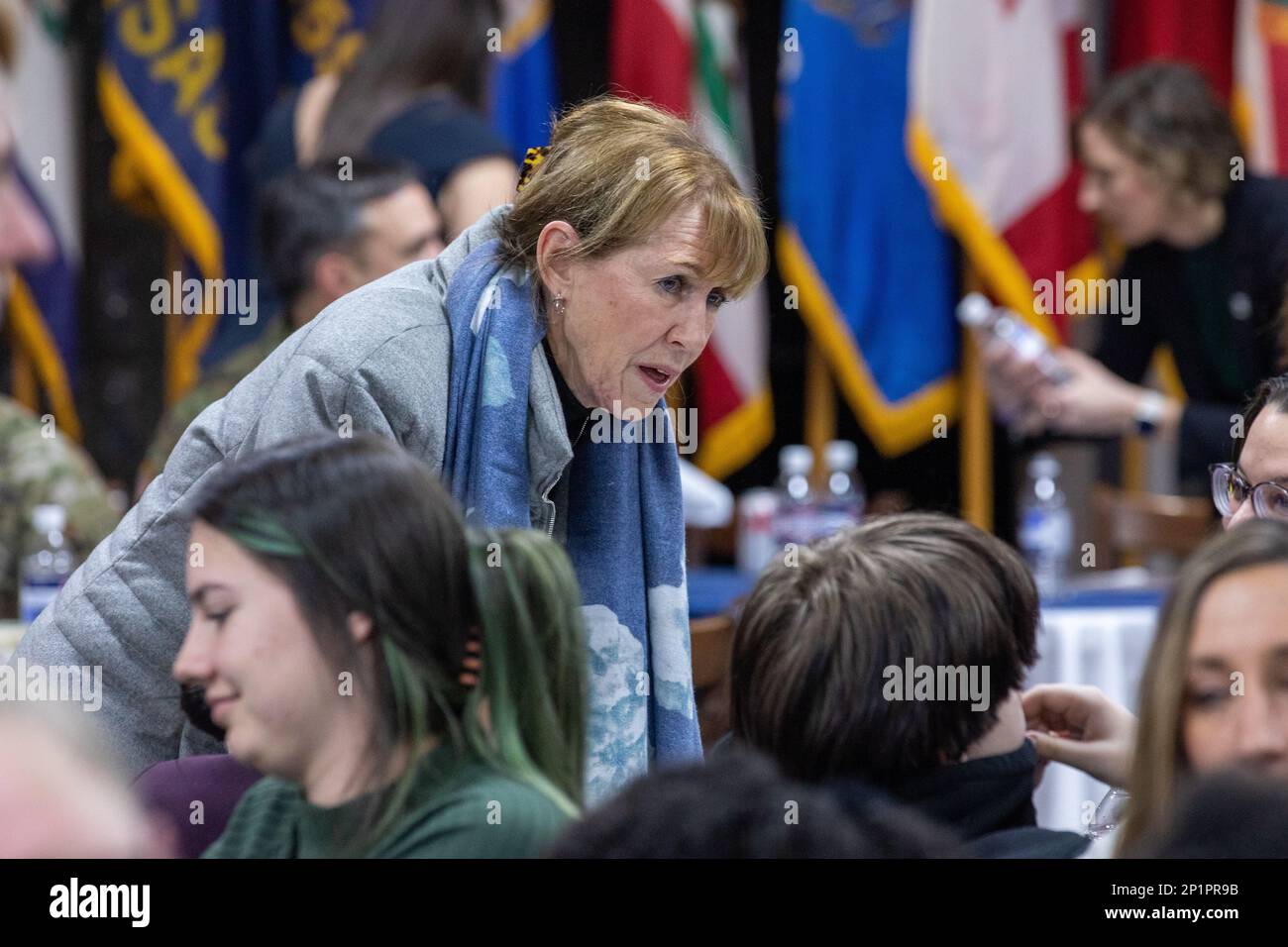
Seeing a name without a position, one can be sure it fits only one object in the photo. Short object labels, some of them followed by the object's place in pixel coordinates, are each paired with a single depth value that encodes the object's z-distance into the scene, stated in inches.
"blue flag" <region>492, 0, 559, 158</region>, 205.3
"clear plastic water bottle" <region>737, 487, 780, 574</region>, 185.6
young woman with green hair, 60.4
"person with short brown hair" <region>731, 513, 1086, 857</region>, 67.1
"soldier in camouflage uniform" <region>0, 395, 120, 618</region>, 145.3
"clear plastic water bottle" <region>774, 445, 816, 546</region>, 186.1
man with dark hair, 139.9
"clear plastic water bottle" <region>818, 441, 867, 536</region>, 189.2
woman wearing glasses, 78.7
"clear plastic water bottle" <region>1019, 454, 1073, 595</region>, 178.2
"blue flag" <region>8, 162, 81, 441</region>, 224.4
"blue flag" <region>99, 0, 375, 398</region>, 212.7
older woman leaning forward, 81.6
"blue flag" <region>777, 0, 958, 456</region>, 201.9
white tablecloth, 140.9
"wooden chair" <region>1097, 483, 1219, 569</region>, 171.5
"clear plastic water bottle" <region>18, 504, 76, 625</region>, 144.0
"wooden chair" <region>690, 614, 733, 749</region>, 112.9
